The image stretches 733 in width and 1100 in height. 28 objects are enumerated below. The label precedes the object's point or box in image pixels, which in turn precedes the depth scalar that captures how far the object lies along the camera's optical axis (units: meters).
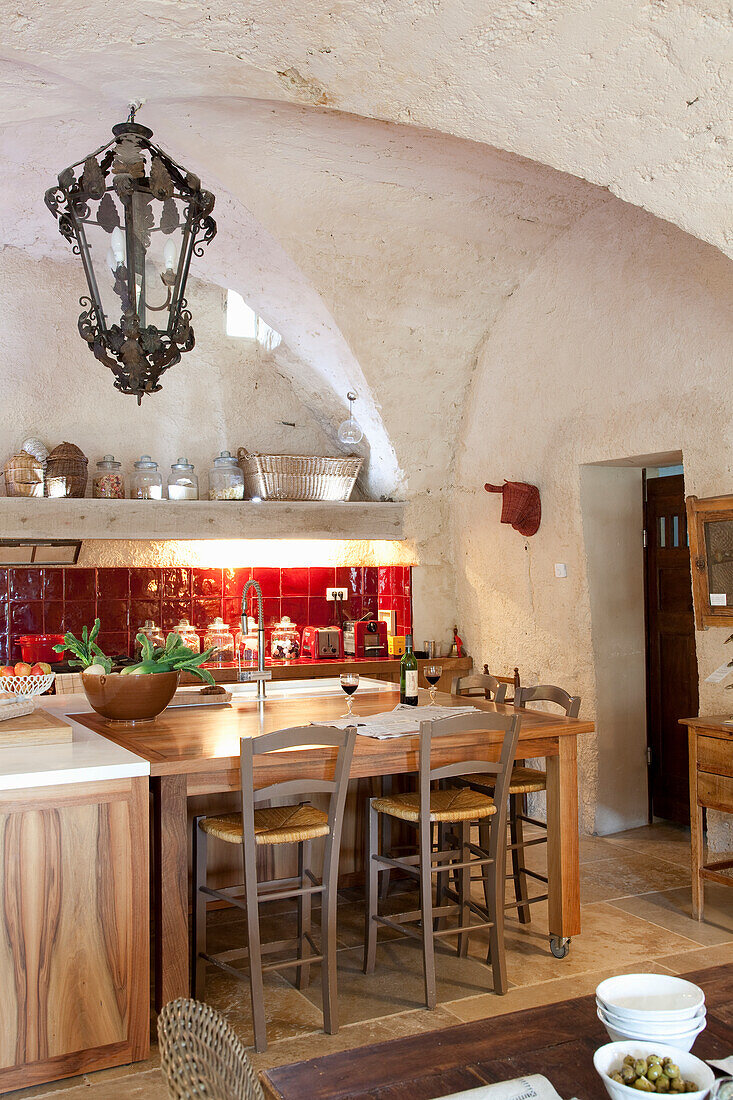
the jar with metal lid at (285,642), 6.44
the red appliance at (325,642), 6.46
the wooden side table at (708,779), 3.95
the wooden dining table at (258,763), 2.96
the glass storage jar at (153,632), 6.14
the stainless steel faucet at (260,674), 4.29
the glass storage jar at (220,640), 6.27
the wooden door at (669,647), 5.37
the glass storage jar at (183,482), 6.15
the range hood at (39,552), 5.64
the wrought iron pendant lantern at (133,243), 2.74
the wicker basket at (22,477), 5.67
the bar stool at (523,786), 3.82
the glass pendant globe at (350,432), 6.52
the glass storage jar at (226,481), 6.28
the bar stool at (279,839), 2.92
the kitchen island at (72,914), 2.68
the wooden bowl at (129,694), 3.53
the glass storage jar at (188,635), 6.19
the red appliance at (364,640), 6.61
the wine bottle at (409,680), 3.98
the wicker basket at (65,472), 5.76
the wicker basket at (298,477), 6.28
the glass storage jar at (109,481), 5.94
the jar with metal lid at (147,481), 6.06
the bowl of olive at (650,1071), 1.18
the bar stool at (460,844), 3.21
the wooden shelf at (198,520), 5.62
